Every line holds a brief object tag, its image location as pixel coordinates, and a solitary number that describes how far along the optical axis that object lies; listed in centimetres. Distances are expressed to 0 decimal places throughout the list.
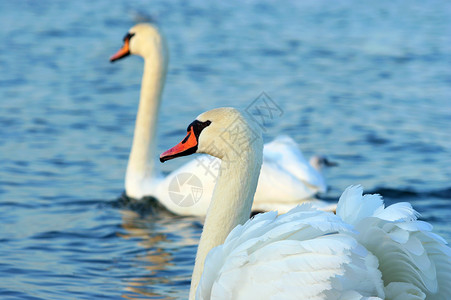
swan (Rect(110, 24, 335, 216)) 1305
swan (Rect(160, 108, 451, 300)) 590
